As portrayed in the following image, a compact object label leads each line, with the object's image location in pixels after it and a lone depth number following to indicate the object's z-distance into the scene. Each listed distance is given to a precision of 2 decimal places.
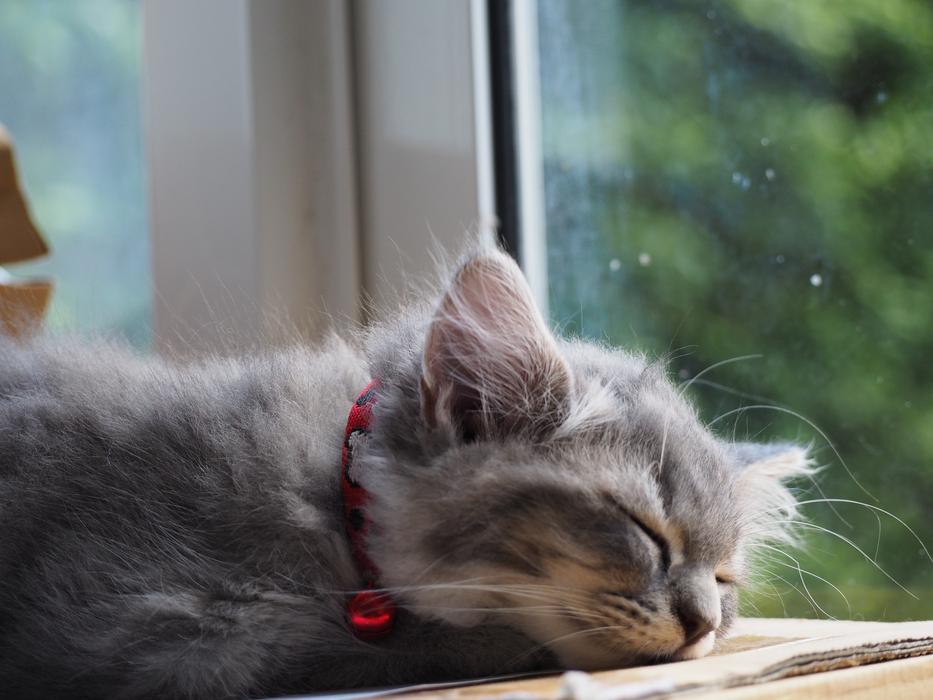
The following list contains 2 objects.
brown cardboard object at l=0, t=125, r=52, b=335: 0.64
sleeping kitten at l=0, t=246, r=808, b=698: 0.50
